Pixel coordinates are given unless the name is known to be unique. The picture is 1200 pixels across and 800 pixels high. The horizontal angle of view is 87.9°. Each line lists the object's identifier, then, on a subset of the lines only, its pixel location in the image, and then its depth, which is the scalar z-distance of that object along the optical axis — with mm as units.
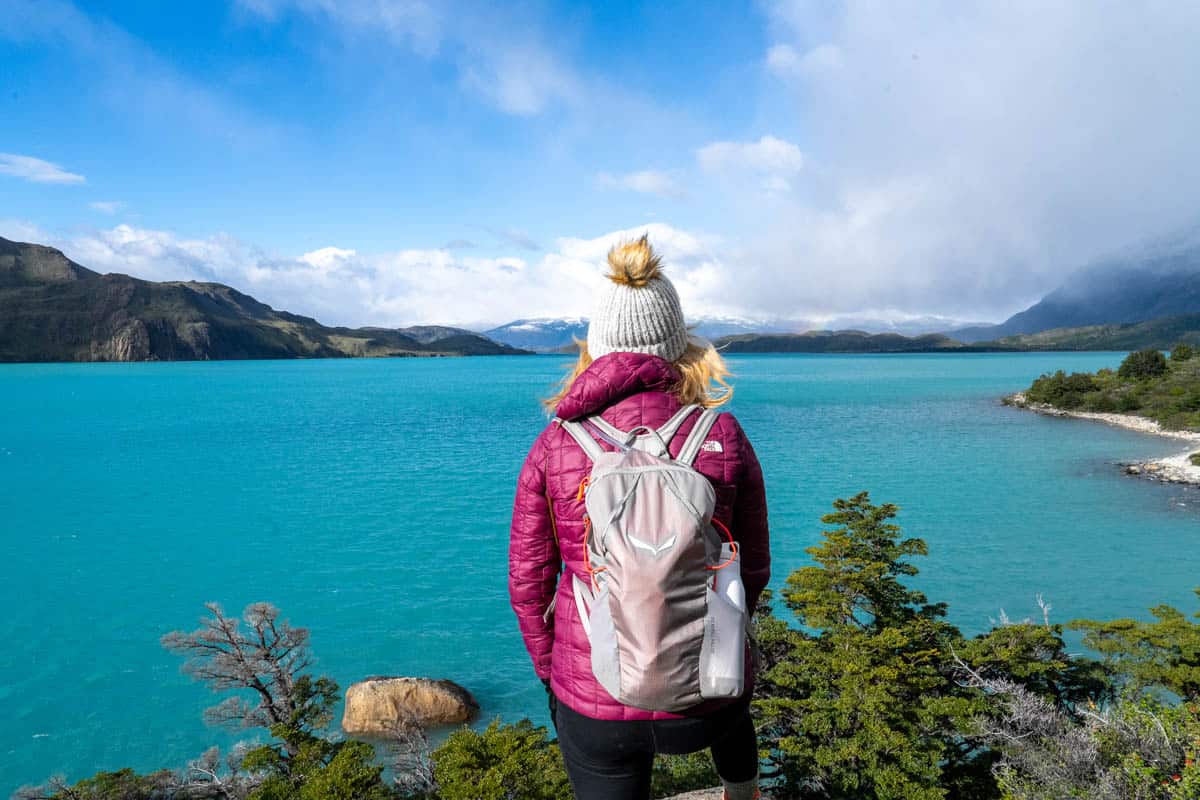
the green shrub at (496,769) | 6598
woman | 2229
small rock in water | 13609
